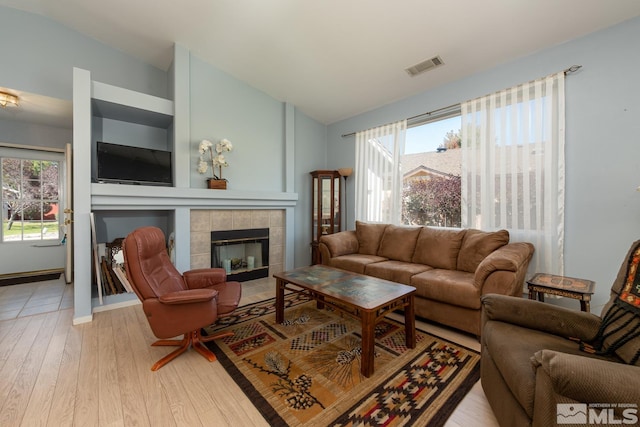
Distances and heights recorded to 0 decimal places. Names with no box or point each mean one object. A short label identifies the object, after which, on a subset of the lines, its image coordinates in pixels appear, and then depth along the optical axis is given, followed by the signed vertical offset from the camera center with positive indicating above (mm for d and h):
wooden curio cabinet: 4453 +123
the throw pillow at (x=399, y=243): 3395 -419
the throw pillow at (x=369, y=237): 3785 -369
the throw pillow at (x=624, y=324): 1101 -518
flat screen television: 3012 +584
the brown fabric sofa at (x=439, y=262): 2205 -569
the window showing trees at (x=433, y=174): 3410 +526
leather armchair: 1814 -634
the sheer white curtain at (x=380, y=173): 3871 +615
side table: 1933 -589
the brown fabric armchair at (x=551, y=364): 846 -626
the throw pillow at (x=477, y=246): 2662 -363
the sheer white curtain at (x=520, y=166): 2525 +492
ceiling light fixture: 2846 +1276
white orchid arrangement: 3432 +783
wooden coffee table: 1783 -660
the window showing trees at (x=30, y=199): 3857 +212
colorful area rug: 1455 -1114
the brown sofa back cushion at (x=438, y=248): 2977 -430
